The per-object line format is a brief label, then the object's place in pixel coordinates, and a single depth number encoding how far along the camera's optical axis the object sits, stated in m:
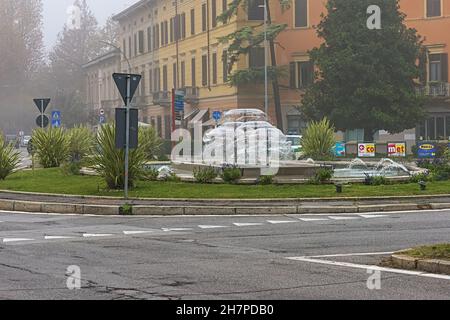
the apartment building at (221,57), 58.53
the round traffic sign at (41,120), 31.15
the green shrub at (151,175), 24.16
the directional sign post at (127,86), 18.92
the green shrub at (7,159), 26.98
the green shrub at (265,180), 22.58
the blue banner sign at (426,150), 32.55
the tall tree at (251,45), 59.34
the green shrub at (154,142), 35.22
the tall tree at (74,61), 90.94
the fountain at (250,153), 24.70
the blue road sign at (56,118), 39.12
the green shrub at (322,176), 22.56
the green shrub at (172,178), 24.06
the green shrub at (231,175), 22.86
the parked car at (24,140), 85.12
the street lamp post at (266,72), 58.00
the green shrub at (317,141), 35.00
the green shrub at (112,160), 21.36
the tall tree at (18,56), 71.19
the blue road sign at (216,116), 54.72
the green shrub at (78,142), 33.66
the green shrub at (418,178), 23.35
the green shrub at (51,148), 32.69
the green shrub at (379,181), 22.72
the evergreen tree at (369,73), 50.06
